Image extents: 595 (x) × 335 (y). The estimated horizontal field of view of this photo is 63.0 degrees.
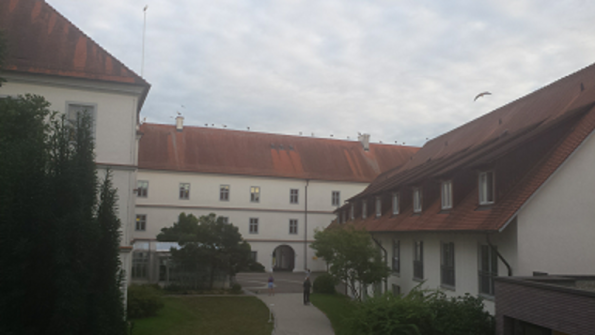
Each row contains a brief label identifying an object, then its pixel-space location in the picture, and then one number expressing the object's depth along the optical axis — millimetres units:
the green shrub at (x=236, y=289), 29580
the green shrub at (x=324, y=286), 30383
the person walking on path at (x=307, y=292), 25516
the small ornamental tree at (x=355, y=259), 21234
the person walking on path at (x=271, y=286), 29094
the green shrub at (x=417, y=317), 12398
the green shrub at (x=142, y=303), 19438
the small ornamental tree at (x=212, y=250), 29000
